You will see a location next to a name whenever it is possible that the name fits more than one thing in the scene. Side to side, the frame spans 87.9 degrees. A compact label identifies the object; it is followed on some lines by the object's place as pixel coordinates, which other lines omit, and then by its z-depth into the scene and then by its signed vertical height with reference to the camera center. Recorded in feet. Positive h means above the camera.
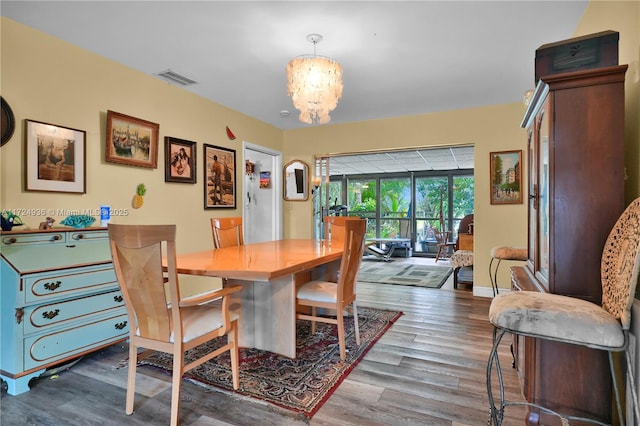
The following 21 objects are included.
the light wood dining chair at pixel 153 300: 5.13 -1.44
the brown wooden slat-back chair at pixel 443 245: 26.04 -2.66
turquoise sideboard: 6.47 -1.91
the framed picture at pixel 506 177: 13.74 +1.41
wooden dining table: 6.88 -1.99
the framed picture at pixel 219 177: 13.51 +1.46
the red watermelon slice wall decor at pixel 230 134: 14.55 +3.40
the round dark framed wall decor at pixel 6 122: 7.49 +2.06
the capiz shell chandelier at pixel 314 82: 8.12 +3.21
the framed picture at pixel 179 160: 11.73 +1.89
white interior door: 18.08 +0.84
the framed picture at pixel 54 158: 7.98 +1.38
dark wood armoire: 4.44 +0.02
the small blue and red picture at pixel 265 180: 18.37 +1.75
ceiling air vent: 10.87 +4.54
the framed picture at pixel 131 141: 9.78 +2.22
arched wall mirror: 17.99 +1.66
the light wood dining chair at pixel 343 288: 7.72 -1.89
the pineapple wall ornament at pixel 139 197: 10.55 +0.47
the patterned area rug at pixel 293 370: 6.24 -3.48
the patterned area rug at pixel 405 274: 17.20 -3.74
